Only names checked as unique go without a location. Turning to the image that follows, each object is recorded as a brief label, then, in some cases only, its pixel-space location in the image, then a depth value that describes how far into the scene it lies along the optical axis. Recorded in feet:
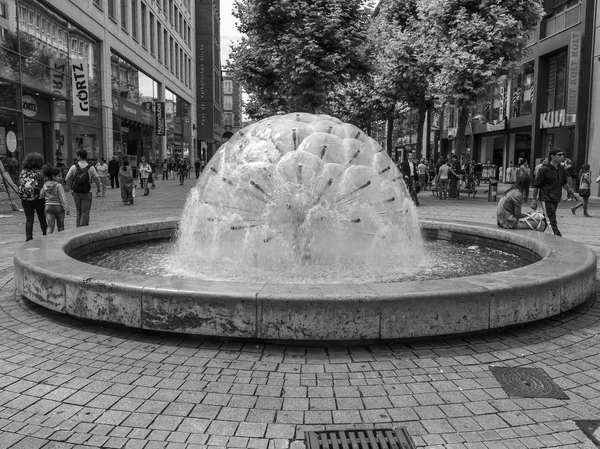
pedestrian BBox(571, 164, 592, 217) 49.90
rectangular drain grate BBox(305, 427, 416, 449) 9.56
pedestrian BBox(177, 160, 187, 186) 102.73
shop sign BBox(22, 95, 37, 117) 66.89
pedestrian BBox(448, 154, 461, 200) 70.49
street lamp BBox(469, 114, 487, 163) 89.15
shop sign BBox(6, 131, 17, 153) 62.85
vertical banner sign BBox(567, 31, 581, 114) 76.07
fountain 14.19
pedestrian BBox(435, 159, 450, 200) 69.56
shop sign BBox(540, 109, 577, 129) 81.71
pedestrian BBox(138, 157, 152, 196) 76.14
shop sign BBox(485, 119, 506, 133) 116.37
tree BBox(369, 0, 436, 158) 76.74
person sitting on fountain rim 28.30
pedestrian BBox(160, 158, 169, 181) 131.63
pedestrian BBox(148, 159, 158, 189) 84.10
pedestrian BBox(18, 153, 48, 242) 28.78
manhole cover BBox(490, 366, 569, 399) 11.76
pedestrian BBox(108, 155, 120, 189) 82.82
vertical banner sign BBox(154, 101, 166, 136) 130.31
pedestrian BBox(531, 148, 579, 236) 30.73
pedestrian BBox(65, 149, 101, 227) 32.83
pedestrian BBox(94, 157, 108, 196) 75.25
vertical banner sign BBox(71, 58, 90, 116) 78.48
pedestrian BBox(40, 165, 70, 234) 28.96
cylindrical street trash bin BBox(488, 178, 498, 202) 68.18
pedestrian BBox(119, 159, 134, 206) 57.50
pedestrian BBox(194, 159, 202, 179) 123.69
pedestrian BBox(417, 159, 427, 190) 80.48
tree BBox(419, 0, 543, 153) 64.44
